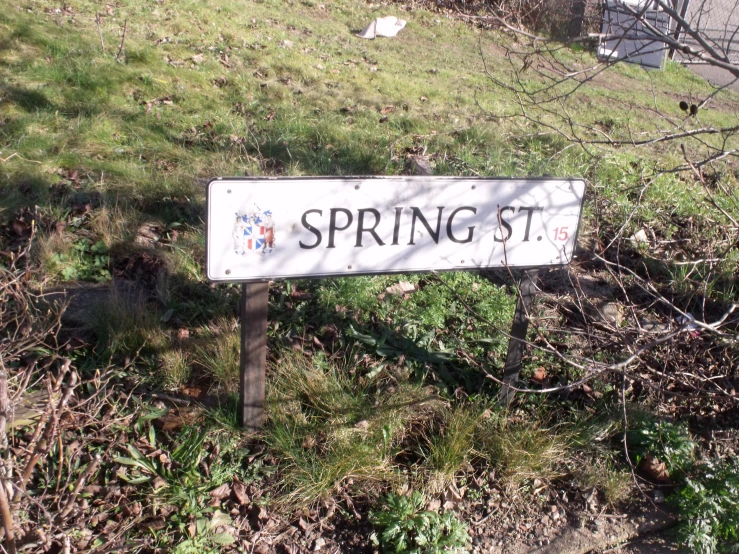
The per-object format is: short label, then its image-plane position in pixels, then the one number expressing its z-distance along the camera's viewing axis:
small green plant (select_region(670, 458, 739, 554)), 2.70
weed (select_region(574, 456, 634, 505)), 2.96
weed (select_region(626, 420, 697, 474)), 3.05
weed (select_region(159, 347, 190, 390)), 3.18
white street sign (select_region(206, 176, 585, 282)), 2.49
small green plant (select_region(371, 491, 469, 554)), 2.51
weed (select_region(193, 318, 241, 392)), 3.20
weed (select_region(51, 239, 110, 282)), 3.86
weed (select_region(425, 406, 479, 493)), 2.84
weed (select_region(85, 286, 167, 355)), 3.31
